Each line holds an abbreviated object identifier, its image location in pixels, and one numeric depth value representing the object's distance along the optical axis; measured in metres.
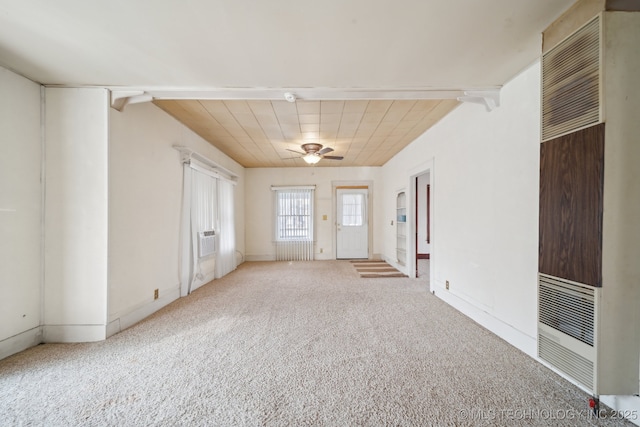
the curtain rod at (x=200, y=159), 3.77
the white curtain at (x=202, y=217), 4.06
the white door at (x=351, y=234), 7.13
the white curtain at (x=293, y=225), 7.07
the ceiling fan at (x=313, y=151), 4.41
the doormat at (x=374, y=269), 5.18
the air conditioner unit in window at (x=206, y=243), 4.29
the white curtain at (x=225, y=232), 5.07
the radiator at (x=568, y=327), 1.46
